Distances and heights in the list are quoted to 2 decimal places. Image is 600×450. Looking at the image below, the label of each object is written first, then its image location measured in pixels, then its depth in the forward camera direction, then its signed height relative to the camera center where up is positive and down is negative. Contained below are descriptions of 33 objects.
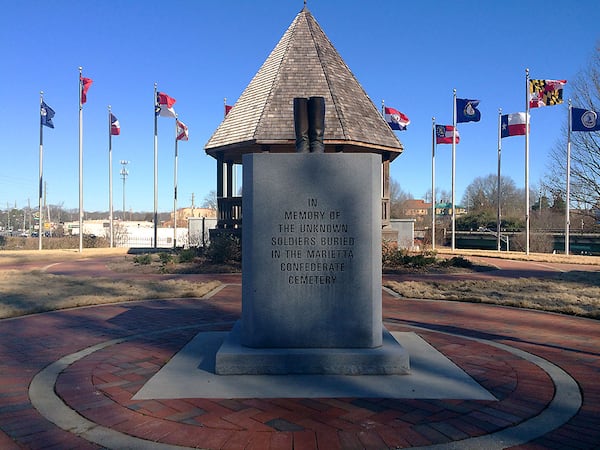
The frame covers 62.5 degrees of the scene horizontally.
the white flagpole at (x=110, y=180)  31.38 +3.22
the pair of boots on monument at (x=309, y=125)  5.65 +1.18
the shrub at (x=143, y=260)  19.56 -1.32
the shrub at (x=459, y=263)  19.27 -1.41
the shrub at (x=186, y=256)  19.27 -1.15
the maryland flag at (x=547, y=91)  25.12 +6.99
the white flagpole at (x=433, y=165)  33.43 +4.24
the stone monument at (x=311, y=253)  5.20 -0.28
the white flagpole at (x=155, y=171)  31.62 +3.63
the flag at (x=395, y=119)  27.73 +6.11
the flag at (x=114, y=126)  31.00 +6.34
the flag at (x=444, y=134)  29.92 +5.66
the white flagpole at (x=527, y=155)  26.17 +4.02
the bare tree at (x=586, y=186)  29.42 +2.55
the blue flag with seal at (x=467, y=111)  28.23 +6.67
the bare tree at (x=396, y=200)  64.62 +4.40
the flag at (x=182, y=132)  31.79 +6.12
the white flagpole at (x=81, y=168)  27.58 +3.31
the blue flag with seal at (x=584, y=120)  25.09 +5.50
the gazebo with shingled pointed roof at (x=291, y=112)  17.30 +4.27
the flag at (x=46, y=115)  28.41 +6.46
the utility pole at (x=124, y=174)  79.75 +8.61
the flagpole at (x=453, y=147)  29.12 +4.87
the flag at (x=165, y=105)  29.19 +7.24
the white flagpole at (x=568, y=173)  27.33 +3.12
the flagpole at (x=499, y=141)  30.07 +5.46
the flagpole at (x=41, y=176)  29.36 +3.05
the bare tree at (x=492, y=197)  67.56 +4.84
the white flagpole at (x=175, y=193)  34.58 +2.40
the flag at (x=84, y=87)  26.53 +7.53
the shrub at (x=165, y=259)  18.95 -1.25
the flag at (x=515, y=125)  26.88 +5.63
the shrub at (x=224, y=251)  18.28 -0.89
